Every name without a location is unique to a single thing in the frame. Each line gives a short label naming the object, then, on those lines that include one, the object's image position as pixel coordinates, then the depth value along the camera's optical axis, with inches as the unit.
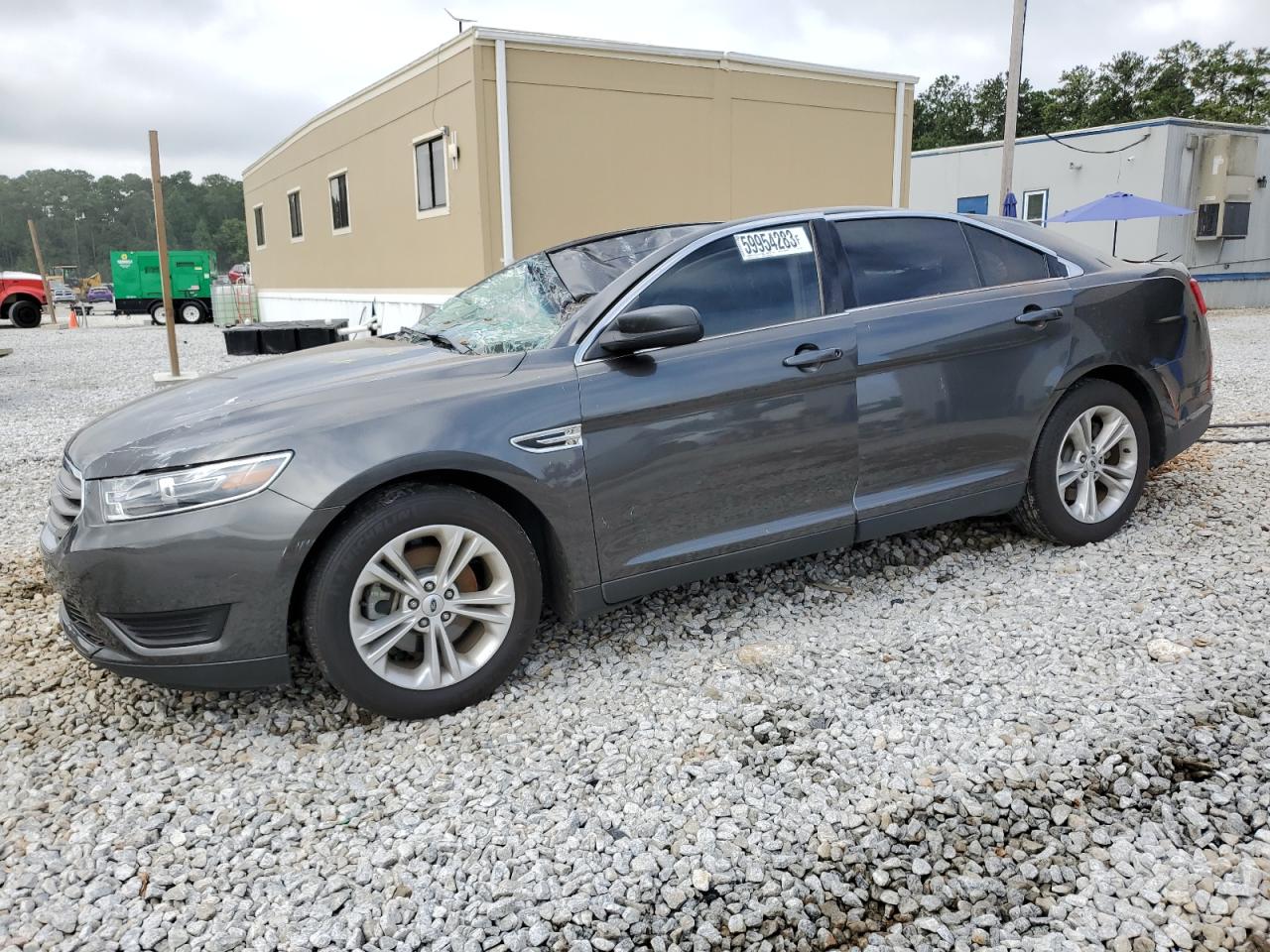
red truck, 1062.2
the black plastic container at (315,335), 387.8
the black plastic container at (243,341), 400.2
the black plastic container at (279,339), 391.9
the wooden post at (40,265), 1079.0
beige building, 458.9
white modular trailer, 815.7
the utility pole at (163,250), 382.9
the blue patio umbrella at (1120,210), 671.1
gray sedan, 111.7
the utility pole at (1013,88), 567.8
